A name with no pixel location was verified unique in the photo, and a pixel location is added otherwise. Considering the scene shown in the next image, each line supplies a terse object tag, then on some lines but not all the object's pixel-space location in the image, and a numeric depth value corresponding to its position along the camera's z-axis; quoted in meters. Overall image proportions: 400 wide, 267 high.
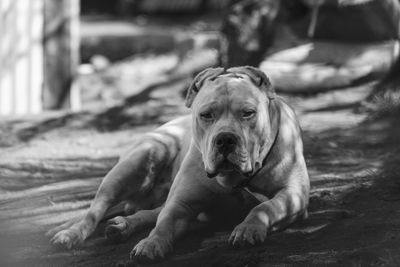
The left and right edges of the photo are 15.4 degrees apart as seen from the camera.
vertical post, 16.06
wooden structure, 15.85
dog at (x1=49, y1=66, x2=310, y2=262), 7.46
